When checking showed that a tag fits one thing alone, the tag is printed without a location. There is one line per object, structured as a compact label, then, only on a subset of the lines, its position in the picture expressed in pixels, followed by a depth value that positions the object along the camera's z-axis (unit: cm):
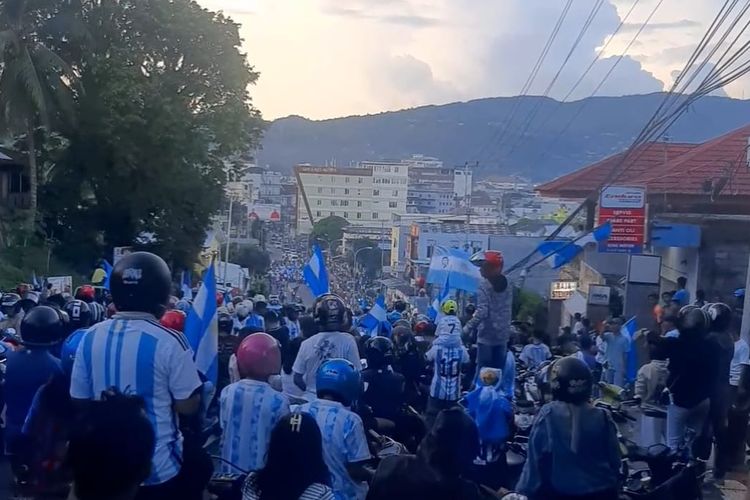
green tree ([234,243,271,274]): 7888
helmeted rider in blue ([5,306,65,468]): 671
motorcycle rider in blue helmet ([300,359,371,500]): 576
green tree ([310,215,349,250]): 10906
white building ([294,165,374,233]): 16325
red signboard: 2253
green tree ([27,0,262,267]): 3425
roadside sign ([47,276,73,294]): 2231
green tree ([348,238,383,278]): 9458
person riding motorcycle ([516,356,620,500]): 569
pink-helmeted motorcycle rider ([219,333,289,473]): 610
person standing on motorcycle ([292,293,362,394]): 814
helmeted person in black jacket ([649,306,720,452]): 909
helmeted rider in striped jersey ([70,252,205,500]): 477
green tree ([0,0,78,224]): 3020
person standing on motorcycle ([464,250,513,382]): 1127
